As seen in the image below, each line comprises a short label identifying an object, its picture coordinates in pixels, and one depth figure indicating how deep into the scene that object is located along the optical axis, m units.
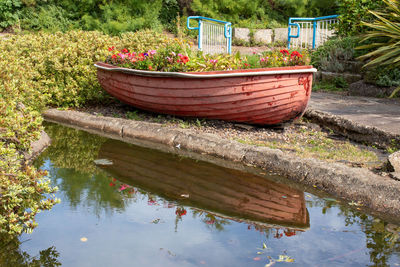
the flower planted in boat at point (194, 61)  6.96
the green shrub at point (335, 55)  10.38
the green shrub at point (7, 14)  17.34
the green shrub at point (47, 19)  17.56
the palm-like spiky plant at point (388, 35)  8.54
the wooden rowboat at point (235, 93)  6.41
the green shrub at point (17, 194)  3.53
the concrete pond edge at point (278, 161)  4.39
